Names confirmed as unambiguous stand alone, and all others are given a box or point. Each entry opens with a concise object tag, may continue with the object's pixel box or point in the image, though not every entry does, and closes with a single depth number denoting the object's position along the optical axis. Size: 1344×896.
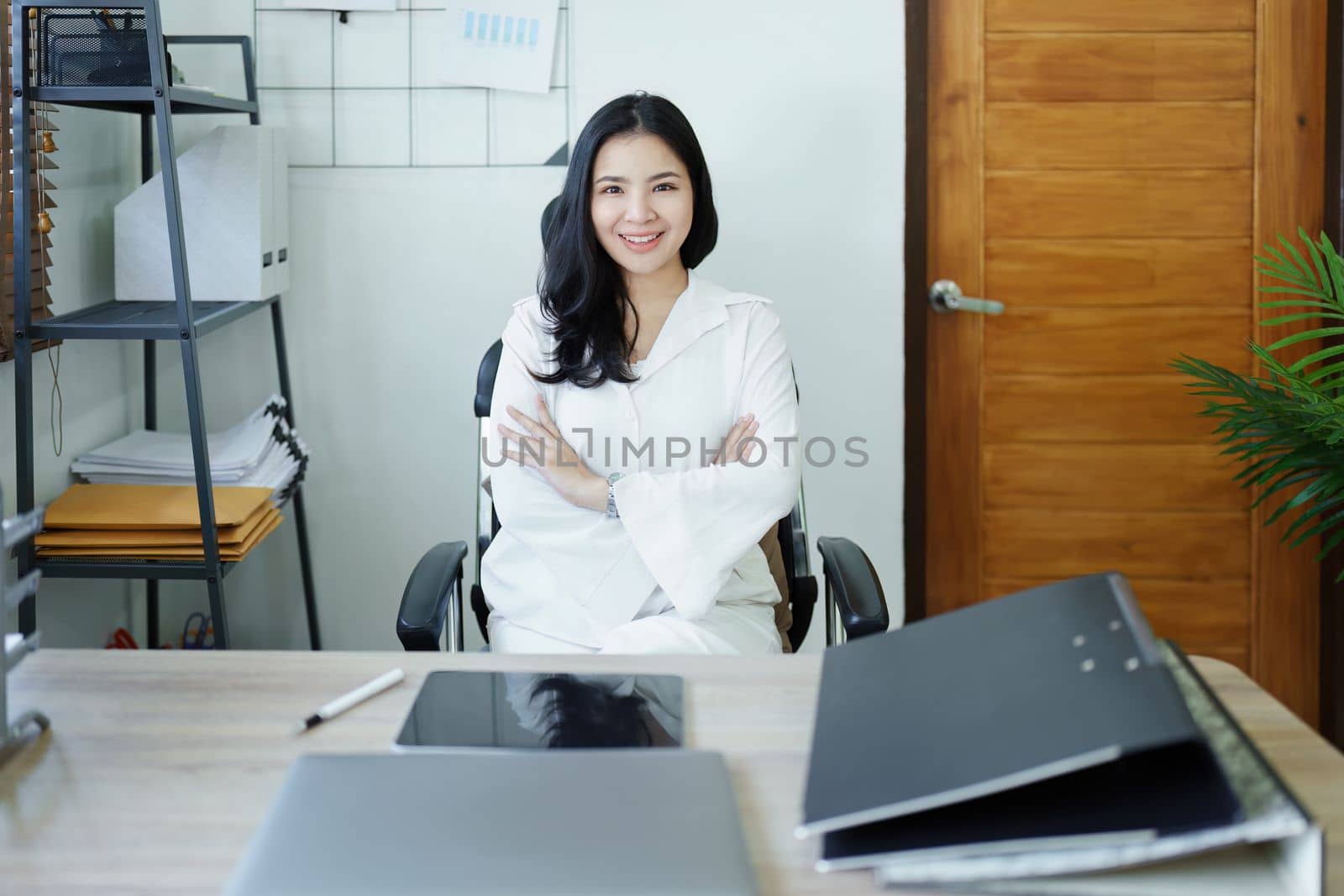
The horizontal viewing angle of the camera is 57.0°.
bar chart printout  2.51
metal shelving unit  1.90
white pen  0.98
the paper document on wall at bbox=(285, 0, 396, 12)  2.51
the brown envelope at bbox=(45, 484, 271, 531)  2.05
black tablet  0.95
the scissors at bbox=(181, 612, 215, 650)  2.62
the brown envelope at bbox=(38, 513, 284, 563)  2.06
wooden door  2.57
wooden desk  0.78
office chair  1.54
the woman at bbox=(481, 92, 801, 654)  1.79
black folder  0.70
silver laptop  0.73
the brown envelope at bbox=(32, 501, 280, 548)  2.04
